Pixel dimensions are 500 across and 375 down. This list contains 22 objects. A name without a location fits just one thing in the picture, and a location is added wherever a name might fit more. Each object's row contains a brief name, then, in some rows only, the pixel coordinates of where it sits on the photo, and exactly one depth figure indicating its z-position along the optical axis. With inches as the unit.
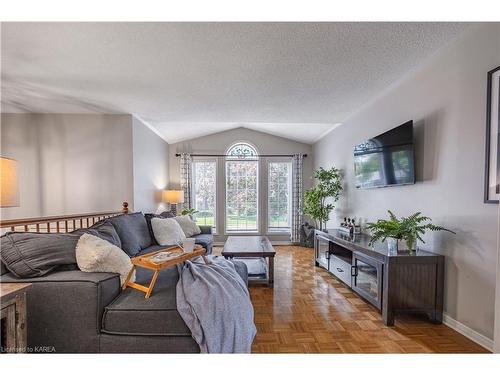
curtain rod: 217.5
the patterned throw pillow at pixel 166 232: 127.8
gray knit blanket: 52.4
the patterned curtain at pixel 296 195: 213.9
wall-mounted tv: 89.7
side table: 42.0
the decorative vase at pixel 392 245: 81.2
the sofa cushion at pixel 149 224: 128.1
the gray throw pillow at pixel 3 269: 56.3
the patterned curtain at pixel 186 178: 211.0
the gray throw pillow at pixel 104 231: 75.0
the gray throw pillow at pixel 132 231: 100.6
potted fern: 78.7
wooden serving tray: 59.3
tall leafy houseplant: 162.7
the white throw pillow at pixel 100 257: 60.1
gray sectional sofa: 52.8
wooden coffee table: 109.1
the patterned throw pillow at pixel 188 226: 152.6
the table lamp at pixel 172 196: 187.0
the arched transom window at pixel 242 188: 218.7
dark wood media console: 77.2
